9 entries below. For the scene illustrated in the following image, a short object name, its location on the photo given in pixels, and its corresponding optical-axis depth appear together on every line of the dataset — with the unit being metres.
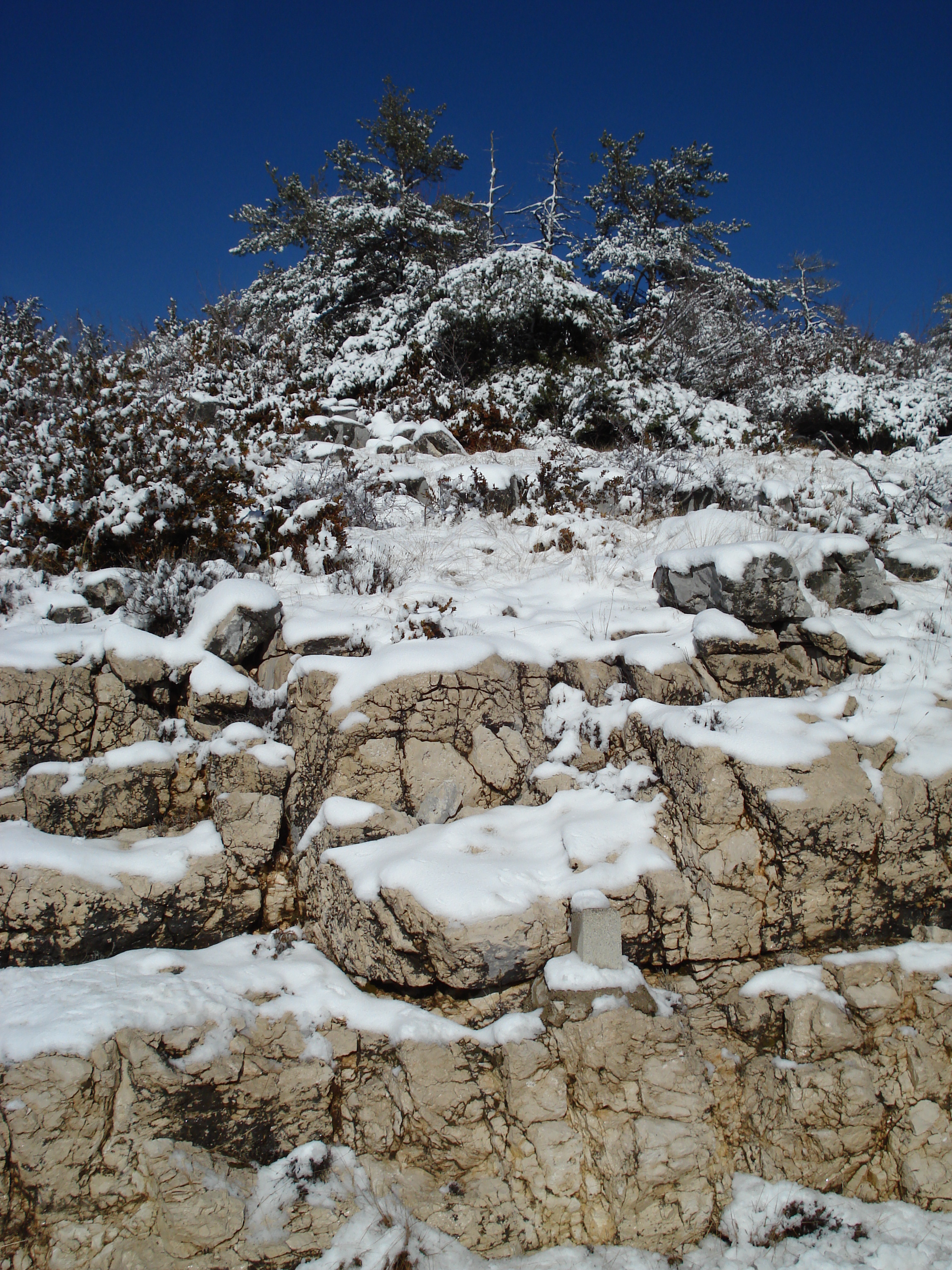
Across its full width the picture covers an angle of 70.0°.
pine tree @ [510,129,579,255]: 16.28
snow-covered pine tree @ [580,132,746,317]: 16.00
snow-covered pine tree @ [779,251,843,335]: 17.33
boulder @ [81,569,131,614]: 6.04
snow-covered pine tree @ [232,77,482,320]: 14.92
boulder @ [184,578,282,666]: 5.56
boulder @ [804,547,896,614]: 6.42
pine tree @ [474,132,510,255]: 16.02
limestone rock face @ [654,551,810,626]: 5.72
